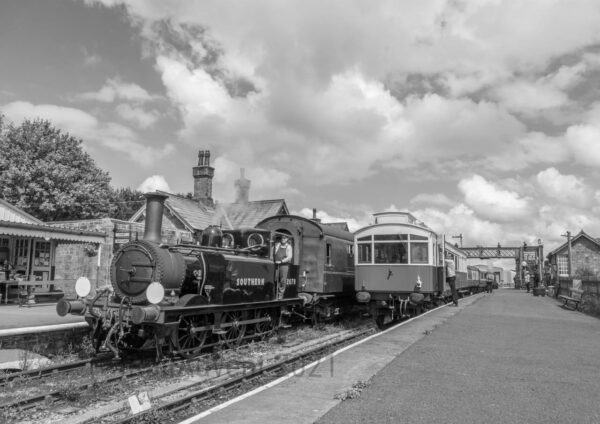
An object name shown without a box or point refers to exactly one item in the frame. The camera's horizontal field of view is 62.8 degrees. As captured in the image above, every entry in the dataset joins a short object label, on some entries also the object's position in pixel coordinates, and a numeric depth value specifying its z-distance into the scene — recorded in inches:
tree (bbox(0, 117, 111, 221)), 1104.8
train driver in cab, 443.8
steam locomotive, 315.0
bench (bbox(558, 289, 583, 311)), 810.2
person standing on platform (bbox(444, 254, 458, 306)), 675.4
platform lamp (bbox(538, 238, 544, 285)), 1839.6
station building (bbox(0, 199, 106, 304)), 585.0
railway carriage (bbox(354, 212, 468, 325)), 536.1
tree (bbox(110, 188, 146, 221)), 1600.6
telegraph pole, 1457.9
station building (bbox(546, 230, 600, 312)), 1919.3
